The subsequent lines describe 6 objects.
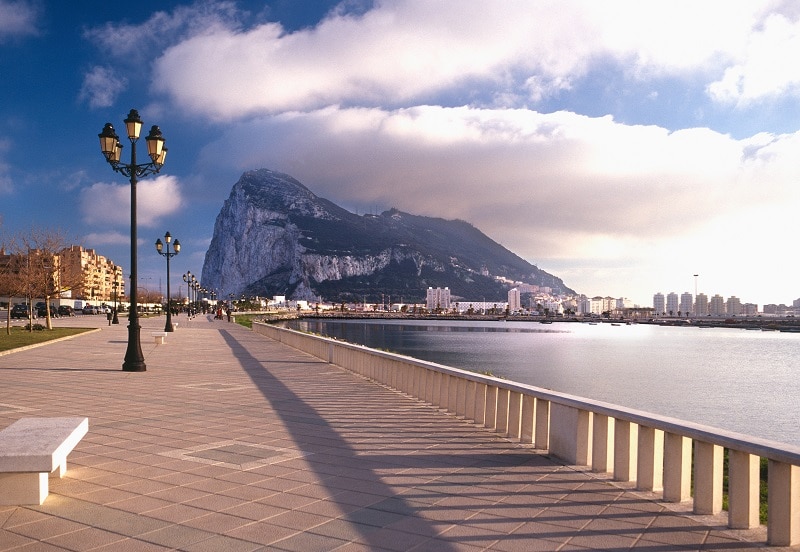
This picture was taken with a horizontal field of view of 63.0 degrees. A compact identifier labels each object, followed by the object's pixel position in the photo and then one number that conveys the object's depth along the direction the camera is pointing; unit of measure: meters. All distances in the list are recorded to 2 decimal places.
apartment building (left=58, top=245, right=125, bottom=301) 162.62
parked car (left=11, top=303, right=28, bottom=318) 60.44
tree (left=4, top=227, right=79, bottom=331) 33.53
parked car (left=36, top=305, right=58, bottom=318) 67.12
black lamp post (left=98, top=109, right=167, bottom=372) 15.11
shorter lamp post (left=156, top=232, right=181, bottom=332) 34.75
